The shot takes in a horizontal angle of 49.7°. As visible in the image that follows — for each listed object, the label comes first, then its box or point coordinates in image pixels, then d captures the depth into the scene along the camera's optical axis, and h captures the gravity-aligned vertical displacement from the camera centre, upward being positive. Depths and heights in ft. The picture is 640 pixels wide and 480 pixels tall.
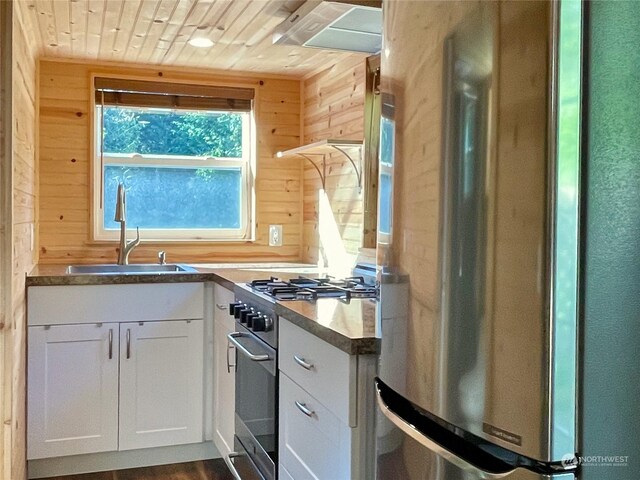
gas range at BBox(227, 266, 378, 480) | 7.31 -1.38
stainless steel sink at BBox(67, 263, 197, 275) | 11.85 -0.72
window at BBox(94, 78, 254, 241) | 12.62 +1.29
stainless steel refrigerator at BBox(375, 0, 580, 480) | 3.21 -0.05
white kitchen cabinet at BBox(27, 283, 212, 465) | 9.94 -2.11
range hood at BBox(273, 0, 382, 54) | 7.48 +2.39
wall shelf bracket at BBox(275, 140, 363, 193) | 10.27 +1.26
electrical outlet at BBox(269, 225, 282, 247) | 13.50 -0.14
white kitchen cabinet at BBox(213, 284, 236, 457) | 9.52 -2.13
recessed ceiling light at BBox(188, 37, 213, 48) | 10.65 +2.91
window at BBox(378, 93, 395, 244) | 4.72 +0.43
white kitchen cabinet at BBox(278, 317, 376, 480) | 5.38 -1.55
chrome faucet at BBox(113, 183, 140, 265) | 12.03 -0.01
